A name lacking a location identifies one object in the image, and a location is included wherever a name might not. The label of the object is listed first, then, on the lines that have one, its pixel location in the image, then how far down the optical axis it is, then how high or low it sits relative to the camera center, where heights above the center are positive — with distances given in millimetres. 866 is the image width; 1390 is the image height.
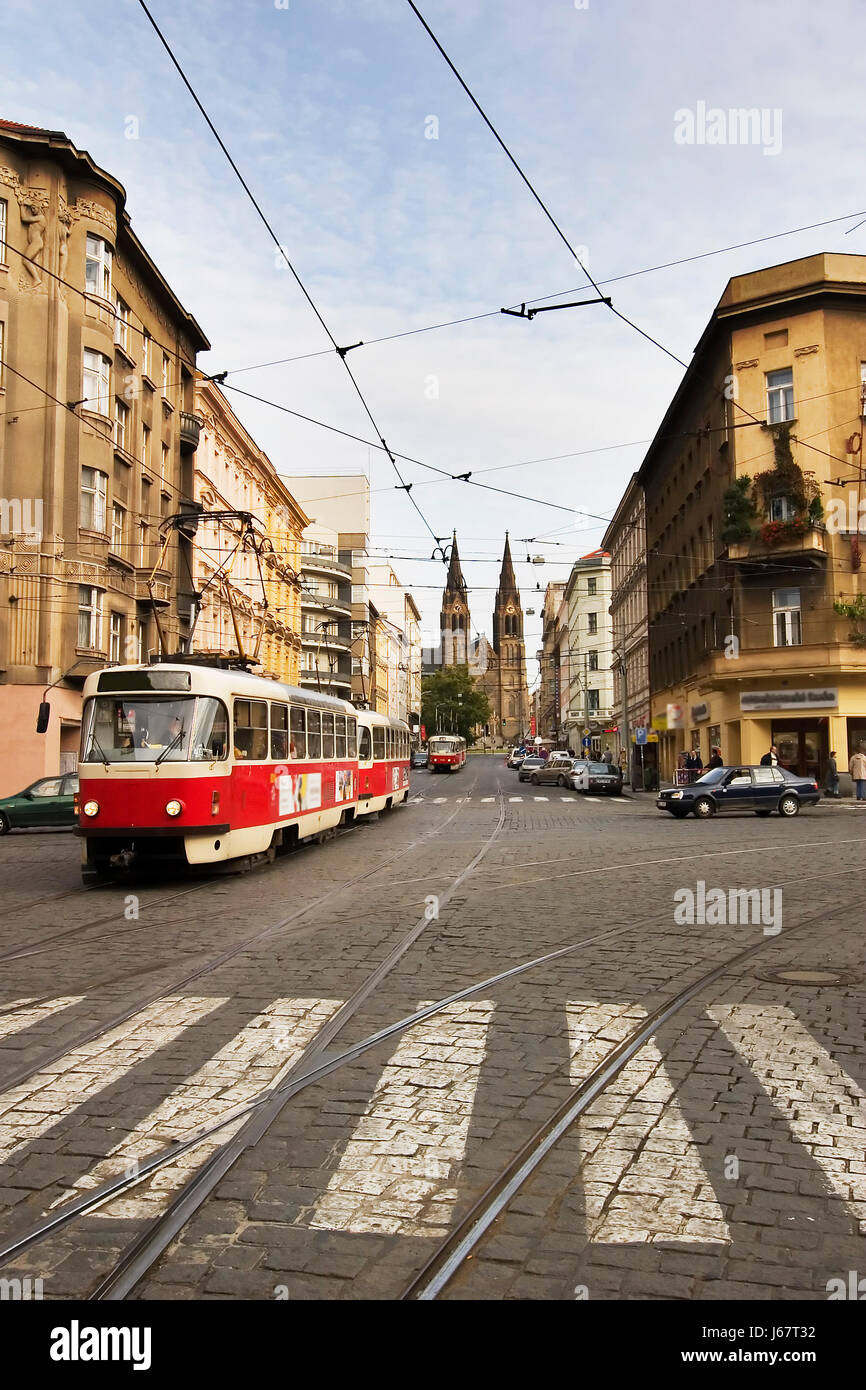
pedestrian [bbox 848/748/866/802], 34938 -613
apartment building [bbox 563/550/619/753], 89231 +8369
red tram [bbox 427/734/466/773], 79750 +49
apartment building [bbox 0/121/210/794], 31875 +8998
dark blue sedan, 30750 -1134
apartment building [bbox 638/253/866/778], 37750 +7838
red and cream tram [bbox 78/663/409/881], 14289 -127
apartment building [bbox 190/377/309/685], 47344 +9699
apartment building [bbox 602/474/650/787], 65000 +9289
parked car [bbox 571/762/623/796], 47312 -1092
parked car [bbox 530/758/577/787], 57147 -973
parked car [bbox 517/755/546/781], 61781 -709
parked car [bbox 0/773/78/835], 27141 -1144
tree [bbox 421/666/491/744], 128250 +5786
